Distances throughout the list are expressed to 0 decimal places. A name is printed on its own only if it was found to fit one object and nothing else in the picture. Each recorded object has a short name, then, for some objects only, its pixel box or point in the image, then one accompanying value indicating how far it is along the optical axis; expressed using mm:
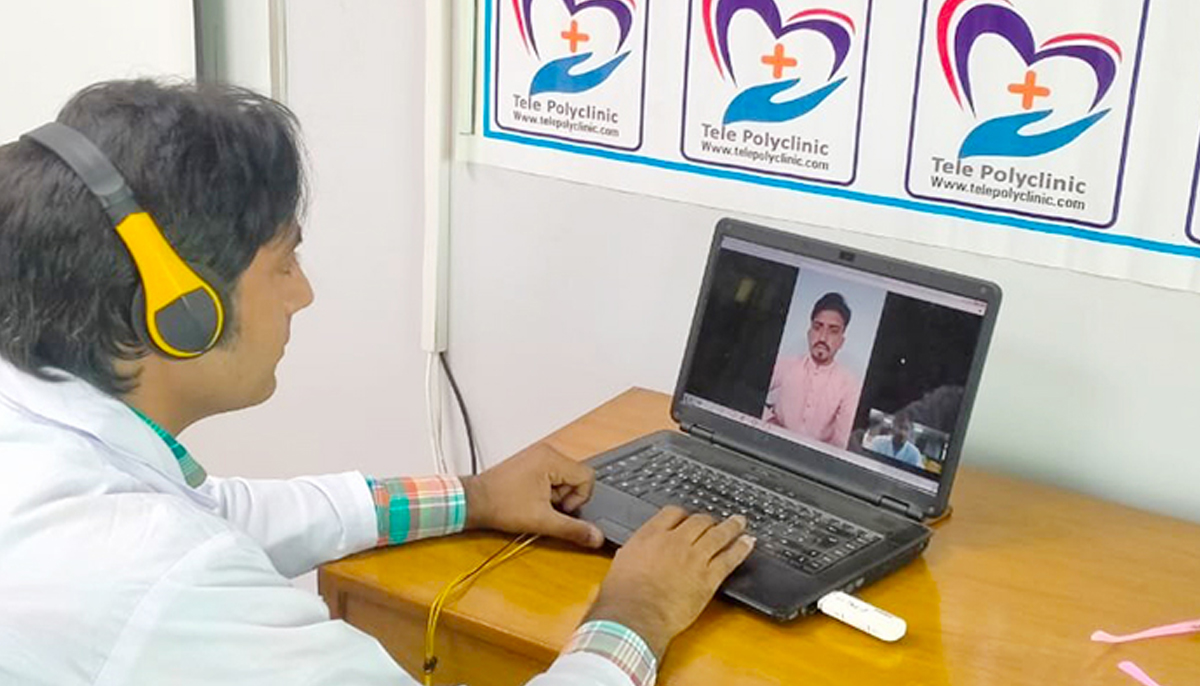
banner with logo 1266
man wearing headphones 802
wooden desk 1017
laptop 1165
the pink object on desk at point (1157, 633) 1067
